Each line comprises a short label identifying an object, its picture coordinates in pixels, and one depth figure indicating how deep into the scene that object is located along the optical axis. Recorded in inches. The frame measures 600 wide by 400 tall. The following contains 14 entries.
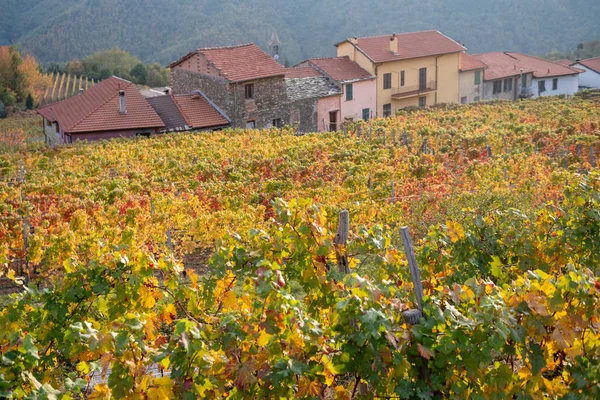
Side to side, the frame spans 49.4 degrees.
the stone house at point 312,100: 1513.3
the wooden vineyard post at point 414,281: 179.1
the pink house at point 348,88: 1603.1
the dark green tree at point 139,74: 2567.9
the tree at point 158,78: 2539.4
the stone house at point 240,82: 1366.9
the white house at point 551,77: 2210.9
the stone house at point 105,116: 1239.5
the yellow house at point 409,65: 1739.7
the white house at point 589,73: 2358.9
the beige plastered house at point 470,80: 1971.0
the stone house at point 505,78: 2089.1
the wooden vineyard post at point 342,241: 211.9
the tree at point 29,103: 2144.4
